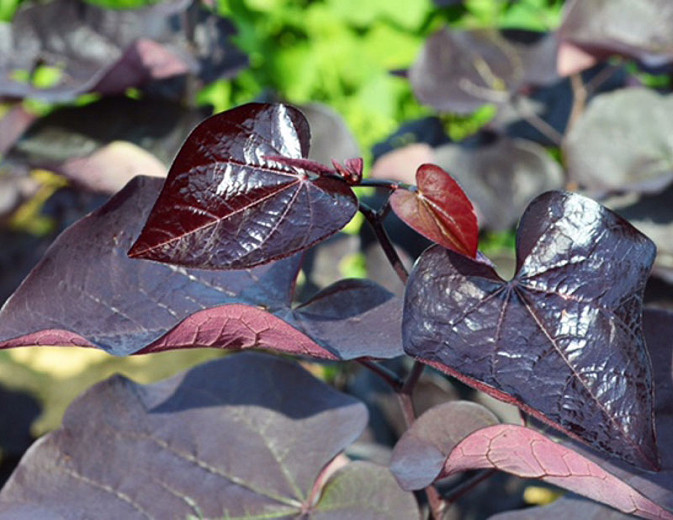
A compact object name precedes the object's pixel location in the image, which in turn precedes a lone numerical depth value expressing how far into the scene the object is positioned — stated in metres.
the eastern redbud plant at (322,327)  0.54
